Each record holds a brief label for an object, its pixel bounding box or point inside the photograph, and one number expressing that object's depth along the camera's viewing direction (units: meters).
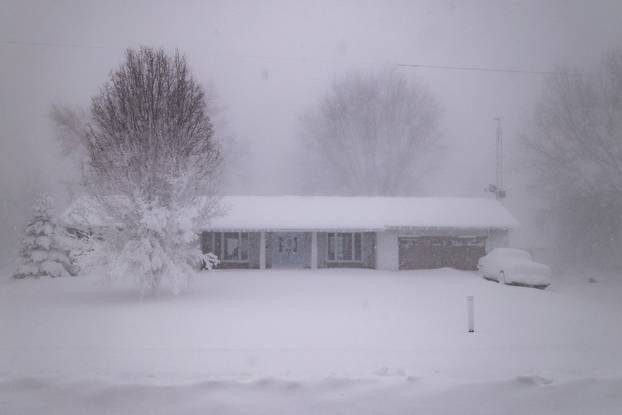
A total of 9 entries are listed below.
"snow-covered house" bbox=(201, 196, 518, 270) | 25.92
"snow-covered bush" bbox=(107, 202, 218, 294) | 15.27
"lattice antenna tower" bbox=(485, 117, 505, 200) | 31.39
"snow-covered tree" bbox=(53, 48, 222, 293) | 15.64
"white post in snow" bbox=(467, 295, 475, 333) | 10.98
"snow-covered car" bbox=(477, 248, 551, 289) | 19.98
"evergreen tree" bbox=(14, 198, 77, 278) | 23.56
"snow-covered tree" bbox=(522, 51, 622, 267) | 28.41
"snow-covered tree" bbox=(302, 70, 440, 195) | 39.56
